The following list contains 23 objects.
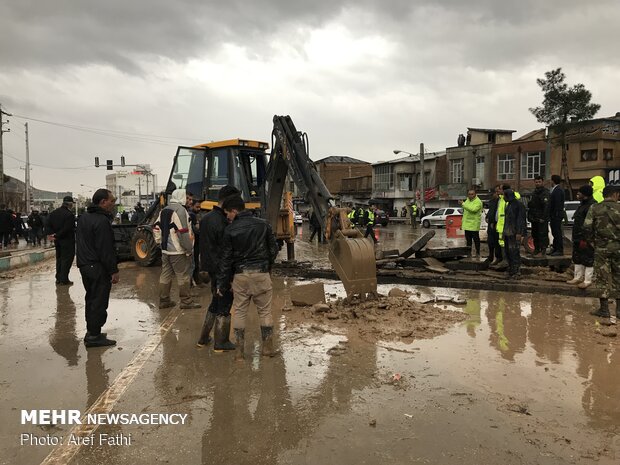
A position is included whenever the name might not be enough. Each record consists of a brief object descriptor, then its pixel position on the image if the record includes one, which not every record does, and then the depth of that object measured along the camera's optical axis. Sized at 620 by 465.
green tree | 36.72
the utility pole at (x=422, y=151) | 44.62
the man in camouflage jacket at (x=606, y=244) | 6.32
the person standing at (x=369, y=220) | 16.84
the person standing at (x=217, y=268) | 5.43
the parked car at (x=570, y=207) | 28.08
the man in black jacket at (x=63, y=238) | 10.20
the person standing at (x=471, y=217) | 10.92
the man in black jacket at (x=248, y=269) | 5.09
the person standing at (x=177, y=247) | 7.41
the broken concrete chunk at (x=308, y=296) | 7.39
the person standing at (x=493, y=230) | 9.71
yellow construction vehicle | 8.69
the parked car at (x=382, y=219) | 38.70
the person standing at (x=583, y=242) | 7.44
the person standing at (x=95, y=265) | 5.81
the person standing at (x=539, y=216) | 10.11
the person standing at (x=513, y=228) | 8.80
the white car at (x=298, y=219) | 36.94
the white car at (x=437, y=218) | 36.59
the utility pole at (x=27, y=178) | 39.77
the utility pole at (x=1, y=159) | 28.79
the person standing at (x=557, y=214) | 9.99
